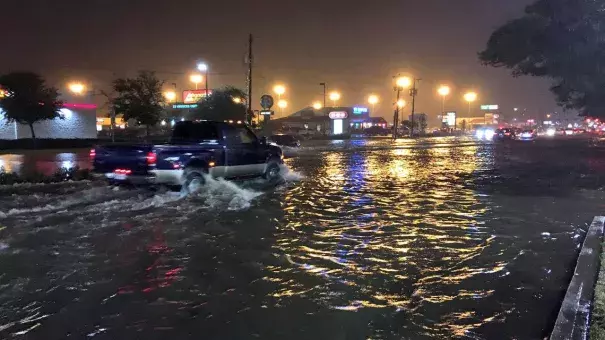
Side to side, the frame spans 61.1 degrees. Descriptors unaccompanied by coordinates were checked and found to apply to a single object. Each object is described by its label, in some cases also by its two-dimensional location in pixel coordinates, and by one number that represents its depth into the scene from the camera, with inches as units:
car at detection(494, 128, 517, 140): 2256.4
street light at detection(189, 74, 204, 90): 2816.2
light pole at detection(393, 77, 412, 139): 2627.5
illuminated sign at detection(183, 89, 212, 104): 3296.0
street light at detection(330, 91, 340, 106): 4395.7
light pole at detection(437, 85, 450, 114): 3437.5
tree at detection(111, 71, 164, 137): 1497.3
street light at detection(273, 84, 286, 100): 3441.9
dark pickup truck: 482.6
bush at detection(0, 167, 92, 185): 579.8
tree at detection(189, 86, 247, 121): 1672.0
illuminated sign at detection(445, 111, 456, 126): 4481.1
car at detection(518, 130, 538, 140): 2287.2
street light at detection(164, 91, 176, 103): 3334.6
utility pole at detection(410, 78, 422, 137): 2808.1
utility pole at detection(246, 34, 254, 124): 1358.1
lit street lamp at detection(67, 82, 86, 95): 1694.1
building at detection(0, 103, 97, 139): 1518.2
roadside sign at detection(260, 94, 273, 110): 1450.5
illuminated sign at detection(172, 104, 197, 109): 2762.8
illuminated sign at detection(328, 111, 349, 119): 3100.4
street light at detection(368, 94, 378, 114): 4591.5
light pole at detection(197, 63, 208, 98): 2350.9
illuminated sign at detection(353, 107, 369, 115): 4217.5
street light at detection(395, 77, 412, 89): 2637.8
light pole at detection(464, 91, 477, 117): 4229.8
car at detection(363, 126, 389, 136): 3319.6
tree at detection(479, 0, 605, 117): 1095.3
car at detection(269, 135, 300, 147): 1665.8
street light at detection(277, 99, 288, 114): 4281.5
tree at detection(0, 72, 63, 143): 1301.7
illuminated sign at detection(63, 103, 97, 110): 1673.2
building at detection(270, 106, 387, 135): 3105.3
